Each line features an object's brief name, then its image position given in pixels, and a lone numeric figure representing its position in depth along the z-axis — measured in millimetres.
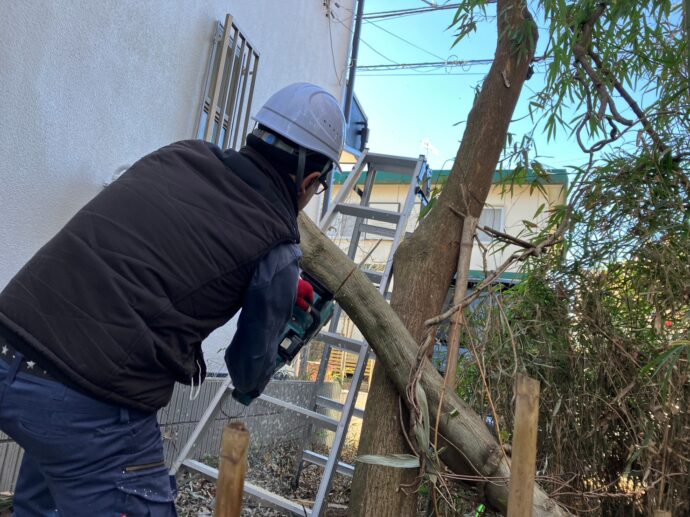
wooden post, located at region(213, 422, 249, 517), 876
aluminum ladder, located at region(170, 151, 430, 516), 2852
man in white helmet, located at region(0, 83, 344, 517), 1366
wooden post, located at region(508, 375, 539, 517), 1275
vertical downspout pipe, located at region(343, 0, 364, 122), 8102
